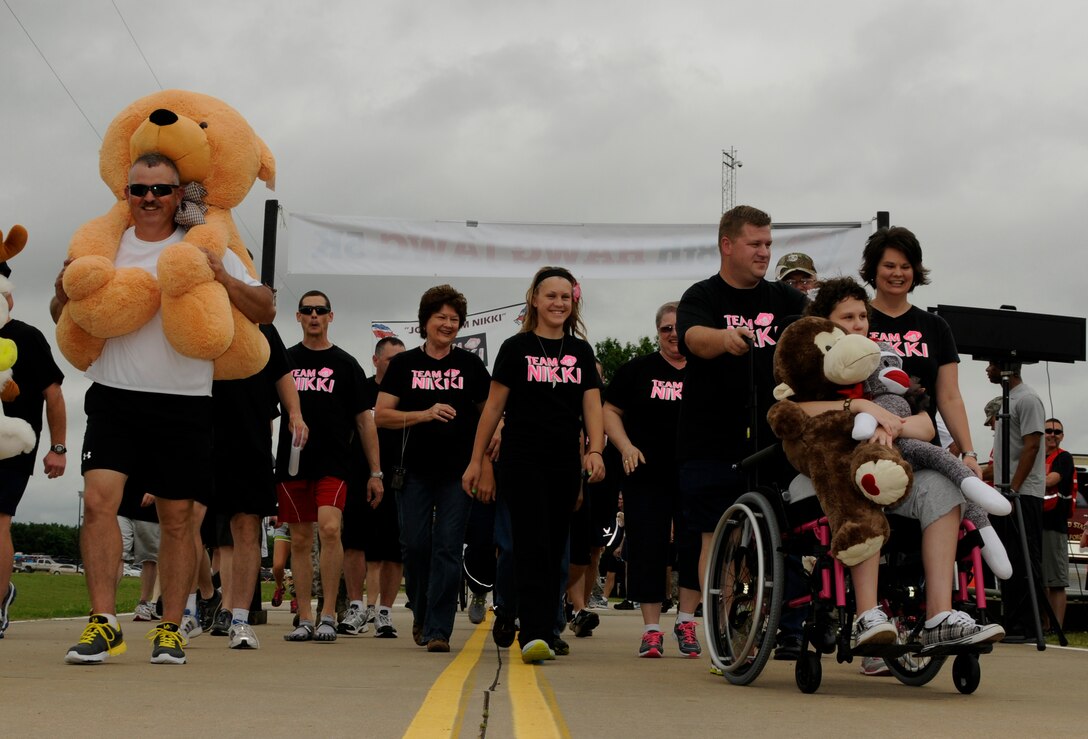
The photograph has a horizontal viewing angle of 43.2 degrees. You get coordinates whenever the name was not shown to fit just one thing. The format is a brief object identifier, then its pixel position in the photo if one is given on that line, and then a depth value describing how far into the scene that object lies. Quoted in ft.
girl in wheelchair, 16.89
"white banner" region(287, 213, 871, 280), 43.14
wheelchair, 17.82
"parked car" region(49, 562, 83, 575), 295.21
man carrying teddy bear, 21.02
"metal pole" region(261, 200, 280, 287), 42.29
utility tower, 184.85
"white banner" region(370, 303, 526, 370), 50.93
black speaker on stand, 32.32
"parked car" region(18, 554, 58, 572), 323.06
